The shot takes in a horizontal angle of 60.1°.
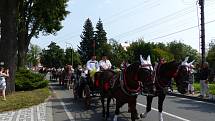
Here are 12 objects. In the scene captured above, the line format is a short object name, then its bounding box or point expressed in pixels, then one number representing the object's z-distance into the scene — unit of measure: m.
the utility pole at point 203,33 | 11.35
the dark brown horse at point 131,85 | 4.76
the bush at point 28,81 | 12.12
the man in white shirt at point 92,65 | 7.56
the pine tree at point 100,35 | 42.84
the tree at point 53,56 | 37.44
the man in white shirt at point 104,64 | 7.68
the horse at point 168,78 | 5.01
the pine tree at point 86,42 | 43.74
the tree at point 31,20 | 15.32
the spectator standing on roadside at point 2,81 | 9.04
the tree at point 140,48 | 39.01
